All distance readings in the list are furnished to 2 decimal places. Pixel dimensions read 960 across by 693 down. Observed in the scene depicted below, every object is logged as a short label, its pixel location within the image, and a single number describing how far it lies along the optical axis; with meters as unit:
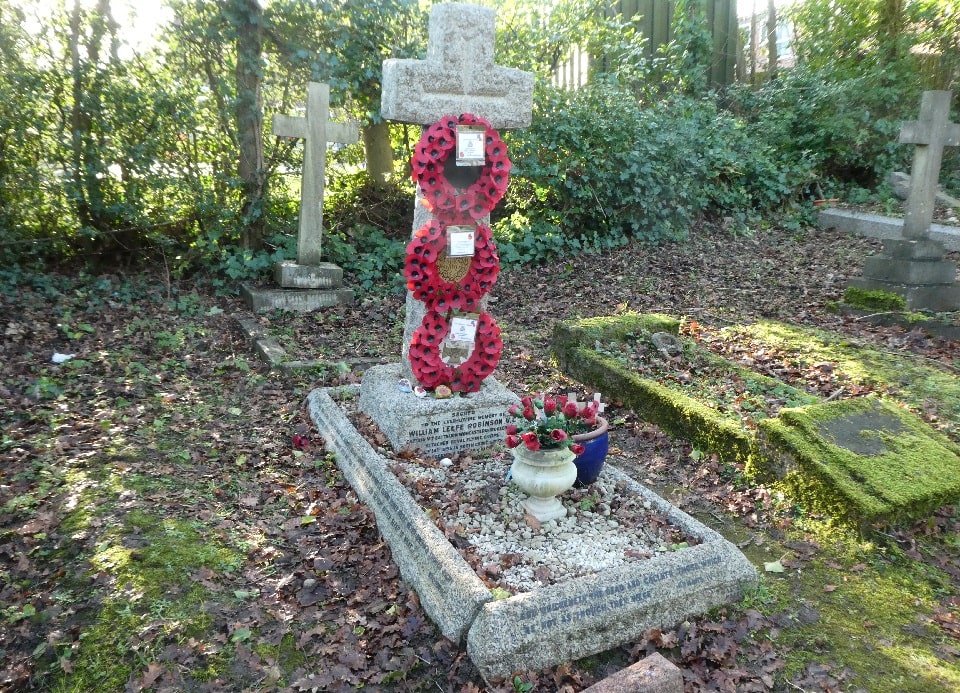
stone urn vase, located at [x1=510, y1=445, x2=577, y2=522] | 3.80
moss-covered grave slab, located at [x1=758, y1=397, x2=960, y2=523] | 3.93
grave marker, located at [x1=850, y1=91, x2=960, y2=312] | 7.82
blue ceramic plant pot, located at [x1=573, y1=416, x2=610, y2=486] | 4.11
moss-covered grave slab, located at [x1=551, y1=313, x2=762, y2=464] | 4.77
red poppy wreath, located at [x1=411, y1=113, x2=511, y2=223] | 4.49
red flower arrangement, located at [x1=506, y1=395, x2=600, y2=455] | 3.77
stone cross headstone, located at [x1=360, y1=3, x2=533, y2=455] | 4.54
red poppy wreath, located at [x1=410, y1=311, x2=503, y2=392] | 4.79
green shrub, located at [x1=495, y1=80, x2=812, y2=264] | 10.20
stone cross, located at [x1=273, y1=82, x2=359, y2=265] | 8.17
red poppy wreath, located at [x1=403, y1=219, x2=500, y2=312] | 4.62
